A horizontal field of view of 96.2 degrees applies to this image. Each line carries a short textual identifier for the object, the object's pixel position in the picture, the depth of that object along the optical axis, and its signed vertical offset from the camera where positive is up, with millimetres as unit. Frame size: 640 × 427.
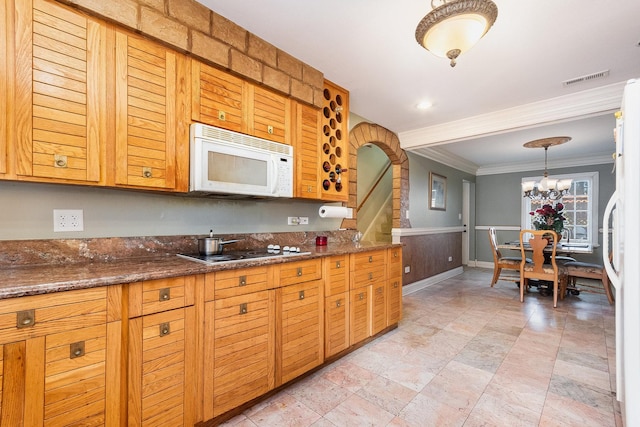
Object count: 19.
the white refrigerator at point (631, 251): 1279 -164
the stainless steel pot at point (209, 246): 1934 -230
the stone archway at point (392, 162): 3406 +711
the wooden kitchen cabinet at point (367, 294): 2494 -743
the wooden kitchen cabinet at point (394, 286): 2902 -749
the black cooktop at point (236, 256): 1693 -291
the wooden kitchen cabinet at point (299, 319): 1888 -748
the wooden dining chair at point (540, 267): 3806 -729
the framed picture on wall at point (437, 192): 5219 +421
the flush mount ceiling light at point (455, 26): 1374 +967
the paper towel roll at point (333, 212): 2832 +10
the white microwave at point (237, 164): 1772 +331
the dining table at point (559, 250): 4035 -503
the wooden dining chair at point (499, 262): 4323 -728
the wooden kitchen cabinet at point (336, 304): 2232 -736
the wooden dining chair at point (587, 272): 3787 -785
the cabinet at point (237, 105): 1824 +757
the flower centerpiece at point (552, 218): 4375 -50
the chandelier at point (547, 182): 4391 +527
